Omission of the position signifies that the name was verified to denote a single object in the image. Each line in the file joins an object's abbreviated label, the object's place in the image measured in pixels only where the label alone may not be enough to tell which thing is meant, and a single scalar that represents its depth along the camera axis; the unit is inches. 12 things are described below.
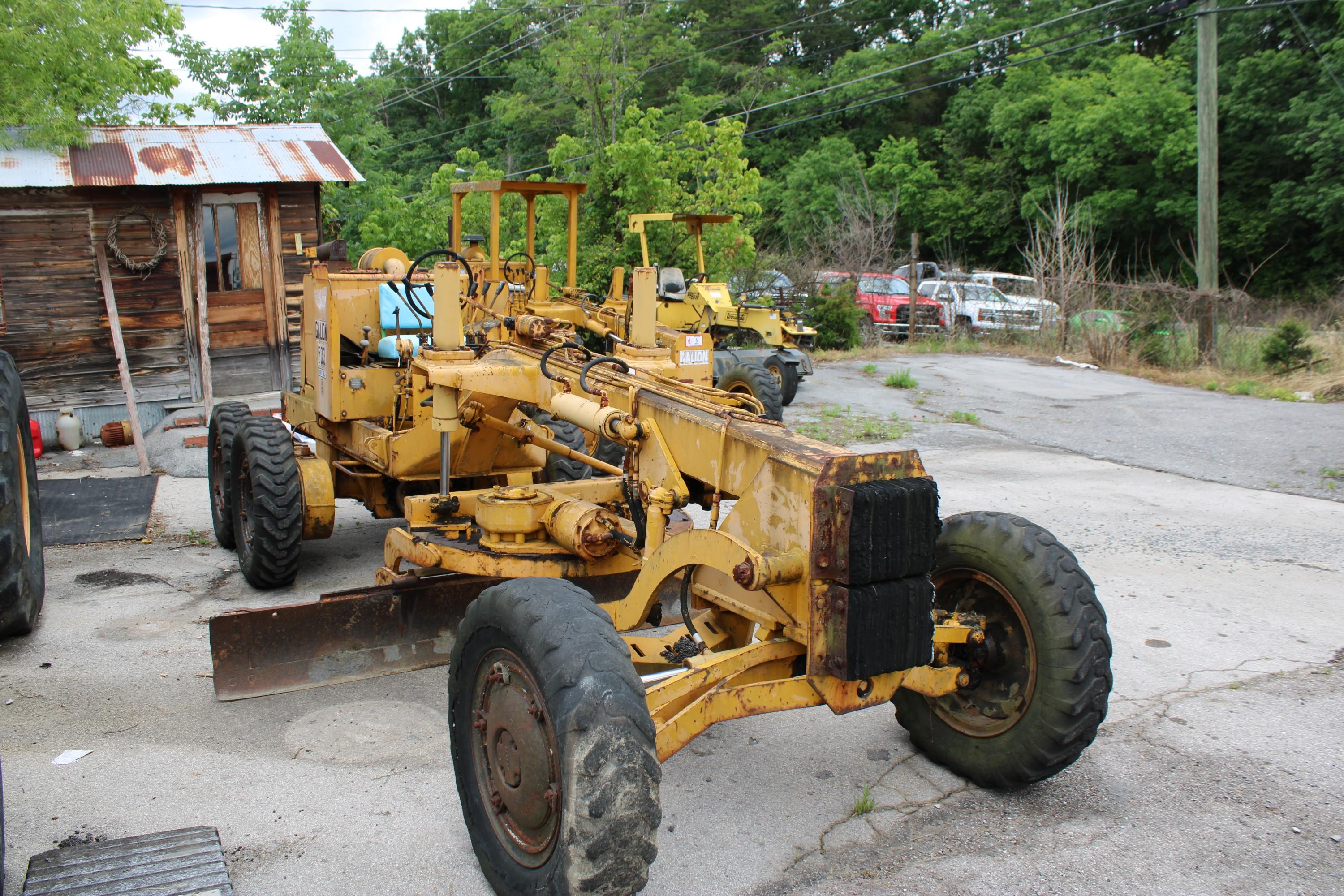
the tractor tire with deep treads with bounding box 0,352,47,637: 209.5
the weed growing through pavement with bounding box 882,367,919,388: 650.8
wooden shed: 501.7
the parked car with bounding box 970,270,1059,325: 848.9
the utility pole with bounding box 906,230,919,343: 893.8
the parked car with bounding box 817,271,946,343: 946.1
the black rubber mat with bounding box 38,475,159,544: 320.2
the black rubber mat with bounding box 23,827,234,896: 133.5
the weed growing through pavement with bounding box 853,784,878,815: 157.2
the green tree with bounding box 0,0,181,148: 483.8
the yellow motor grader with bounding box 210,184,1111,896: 123.9
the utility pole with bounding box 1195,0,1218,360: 724.7
